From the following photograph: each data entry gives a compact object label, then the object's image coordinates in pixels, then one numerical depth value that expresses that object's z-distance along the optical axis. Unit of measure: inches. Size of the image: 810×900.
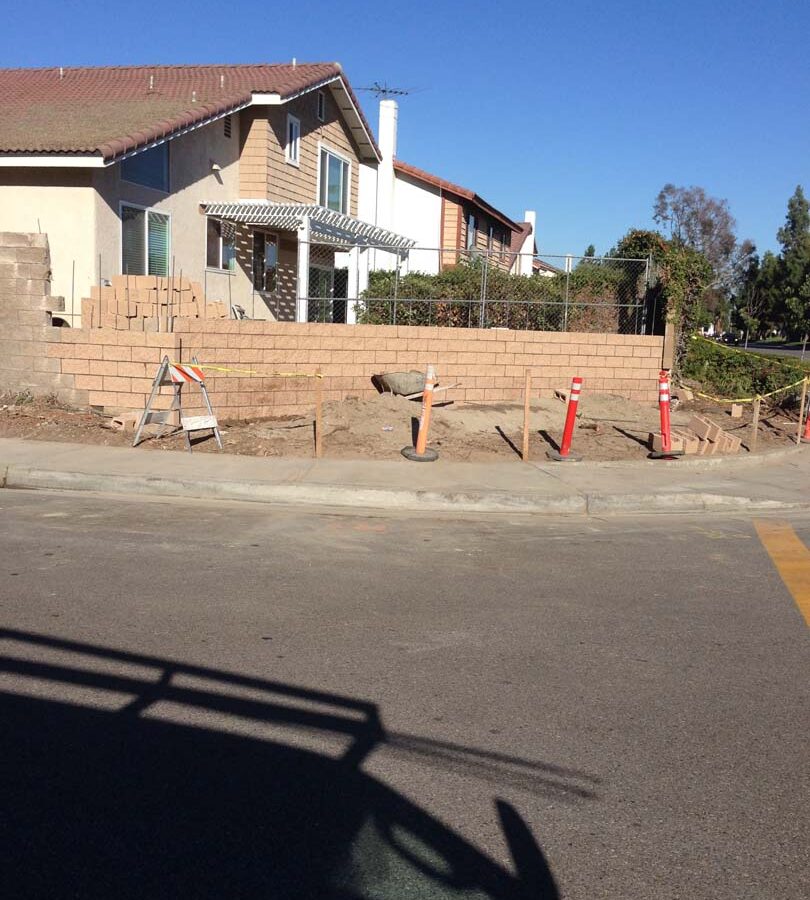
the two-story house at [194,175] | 619.2
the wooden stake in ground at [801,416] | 611.7
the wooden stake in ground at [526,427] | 482.0
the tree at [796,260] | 1956.8
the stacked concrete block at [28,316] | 538.9
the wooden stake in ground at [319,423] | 471.5
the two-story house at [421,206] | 1197.1
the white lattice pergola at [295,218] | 774.5
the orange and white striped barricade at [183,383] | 470.0
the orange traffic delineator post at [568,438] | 483.8
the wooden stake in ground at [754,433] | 569.9
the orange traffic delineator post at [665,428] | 504.1
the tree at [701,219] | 2684.5
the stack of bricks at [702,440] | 527.8
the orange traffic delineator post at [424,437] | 473.4
